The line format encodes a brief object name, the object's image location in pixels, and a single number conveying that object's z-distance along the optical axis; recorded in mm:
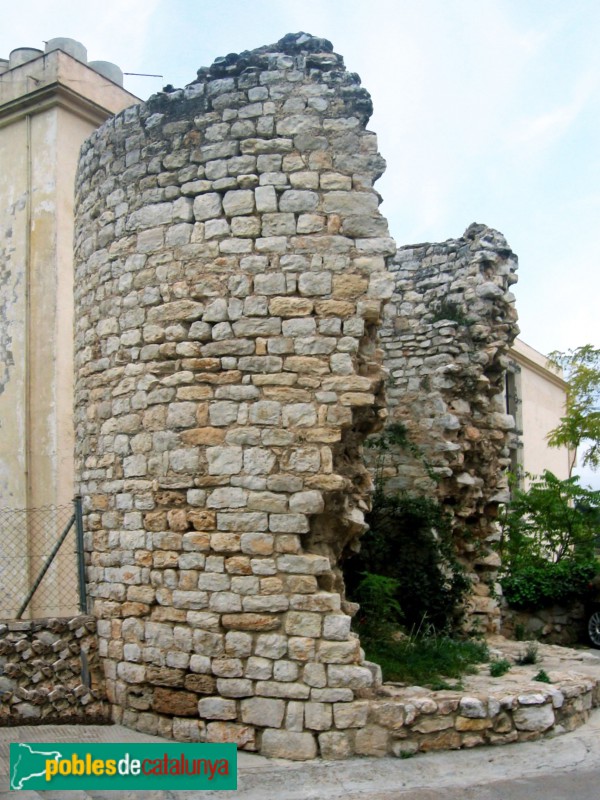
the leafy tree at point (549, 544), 12797
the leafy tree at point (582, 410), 18047
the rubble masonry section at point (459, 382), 9180
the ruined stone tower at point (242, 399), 5719
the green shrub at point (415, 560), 8242
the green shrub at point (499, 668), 6727
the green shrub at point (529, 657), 7512
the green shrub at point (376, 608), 6957
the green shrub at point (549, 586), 12734
